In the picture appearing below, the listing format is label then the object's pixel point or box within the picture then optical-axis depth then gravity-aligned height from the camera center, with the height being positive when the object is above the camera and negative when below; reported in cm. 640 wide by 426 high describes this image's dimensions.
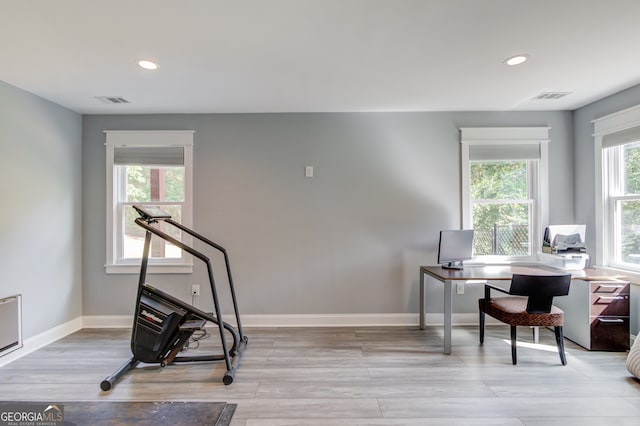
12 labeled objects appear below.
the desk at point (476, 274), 288 -60
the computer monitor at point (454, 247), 332 -36
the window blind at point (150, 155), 363 +67
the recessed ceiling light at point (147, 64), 241 +116
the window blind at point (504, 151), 364 +71
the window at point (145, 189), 362 +29
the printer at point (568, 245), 327 -34
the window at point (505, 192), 364 +24
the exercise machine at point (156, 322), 253 -88
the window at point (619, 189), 308 +24
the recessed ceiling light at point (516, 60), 239 +118
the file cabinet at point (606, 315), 285 -94
